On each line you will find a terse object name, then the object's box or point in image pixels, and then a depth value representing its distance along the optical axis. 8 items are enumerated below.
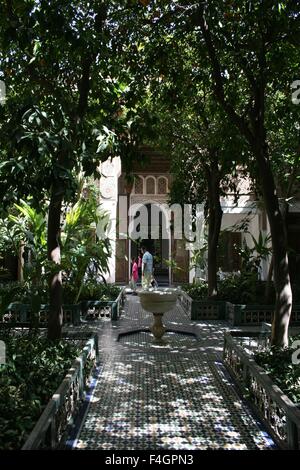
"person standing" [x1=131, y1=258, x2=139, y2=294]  15.22
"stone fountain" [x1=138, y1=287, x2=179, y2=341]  7.18
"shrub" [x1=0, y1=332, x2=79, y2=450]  3.14
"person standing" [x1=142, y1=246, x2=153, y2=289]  13.68
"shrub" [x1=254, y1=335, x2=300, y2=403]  4.00
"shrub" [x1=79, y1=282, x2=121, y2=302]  9.77
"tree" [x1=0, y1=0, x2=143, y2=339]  3.44
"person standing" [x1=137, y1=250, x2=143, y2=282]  16.56
